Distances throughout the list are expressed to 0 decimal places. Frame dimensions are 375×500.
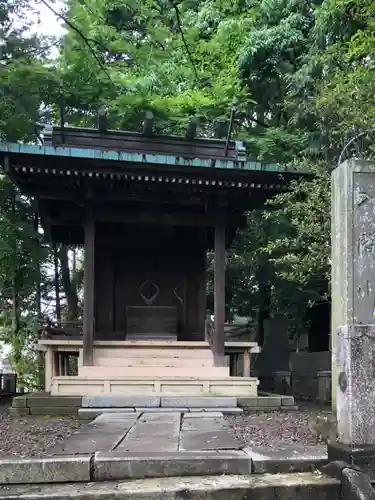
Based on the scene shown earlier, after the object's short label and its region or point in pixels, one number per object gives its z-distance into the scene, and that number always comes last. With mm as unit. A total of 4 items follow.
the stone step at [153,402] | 9469
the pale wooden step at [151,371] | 10750
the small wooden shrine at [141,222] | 10602
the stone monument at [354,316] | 4672
